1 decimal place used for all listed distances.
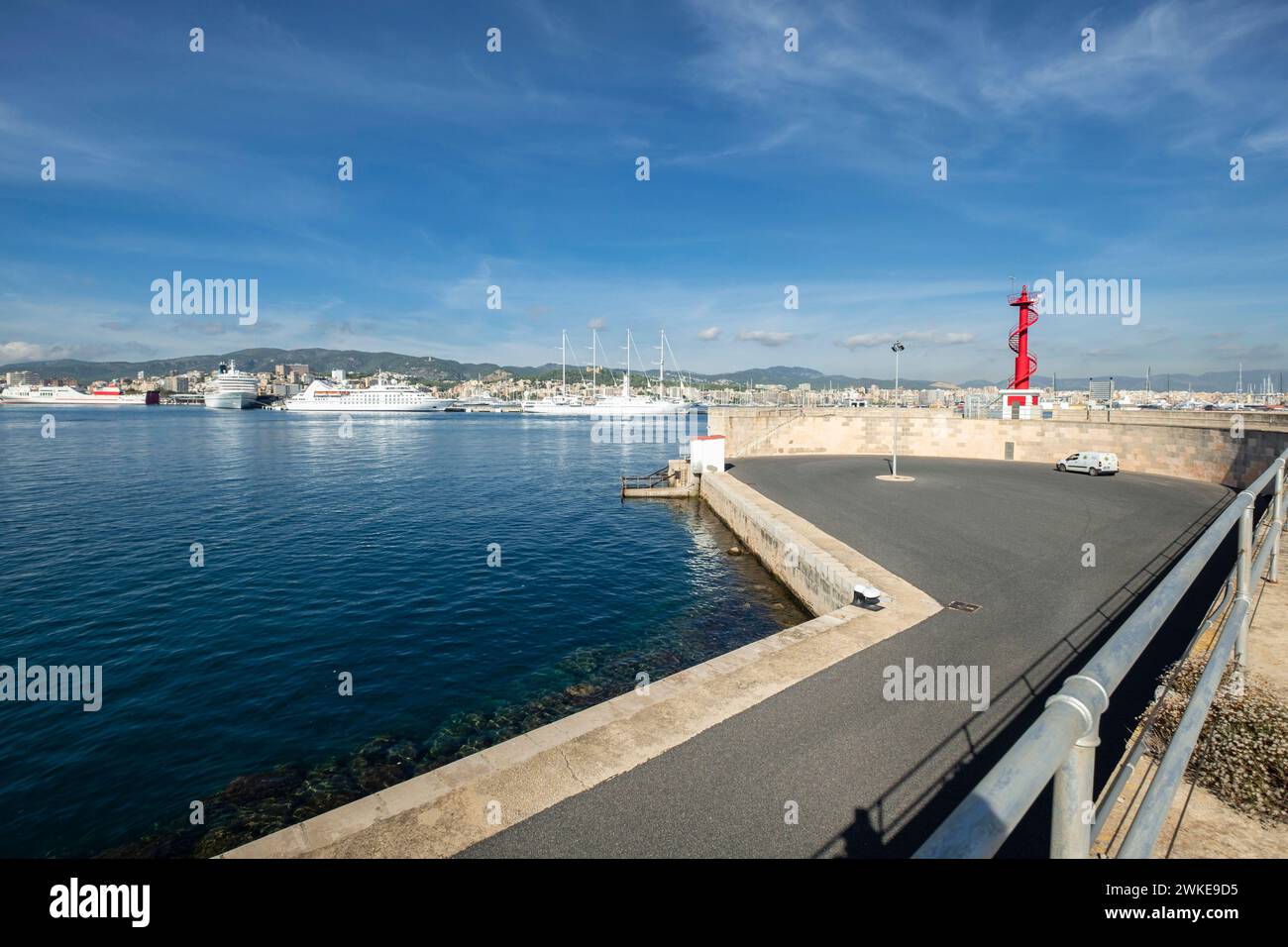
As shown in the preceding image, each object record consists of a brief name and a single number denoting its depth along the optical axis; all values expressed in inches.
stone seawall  1165.1
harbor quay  252.4
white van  1298.0
